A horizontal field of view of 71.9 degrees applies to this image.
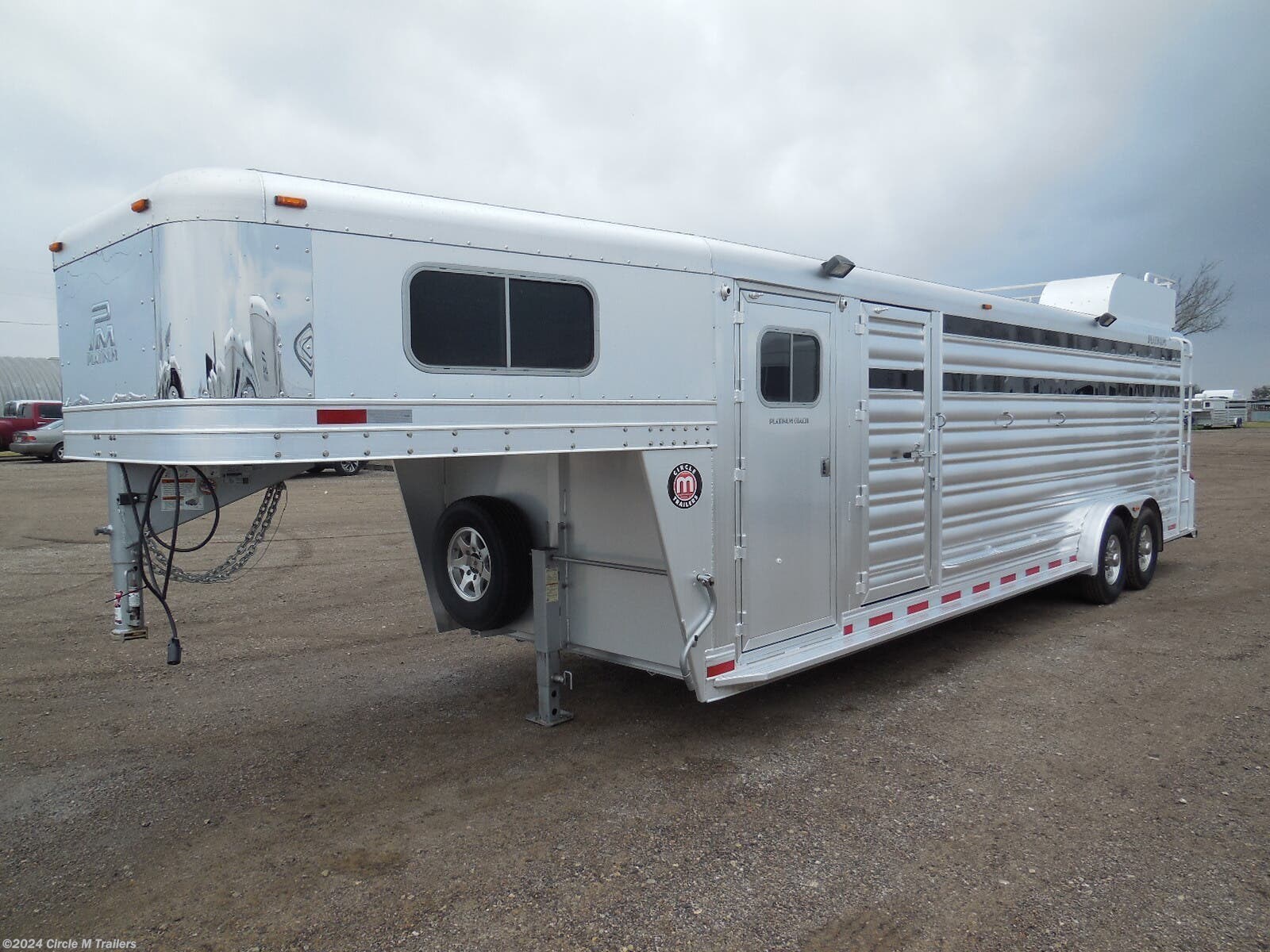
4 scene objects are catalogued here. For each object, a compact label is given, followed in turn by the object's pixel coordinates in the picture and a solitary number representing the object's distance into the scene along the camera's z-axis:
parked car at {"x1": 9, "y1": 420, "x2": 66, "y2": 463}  24.20
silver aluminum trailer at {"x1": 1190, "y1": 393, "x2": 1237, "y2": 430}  49.96
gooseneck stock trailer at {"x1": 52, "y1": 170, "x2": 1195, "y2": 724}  3.06
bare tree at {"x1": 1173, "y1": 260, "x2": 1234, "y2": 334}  30.86
